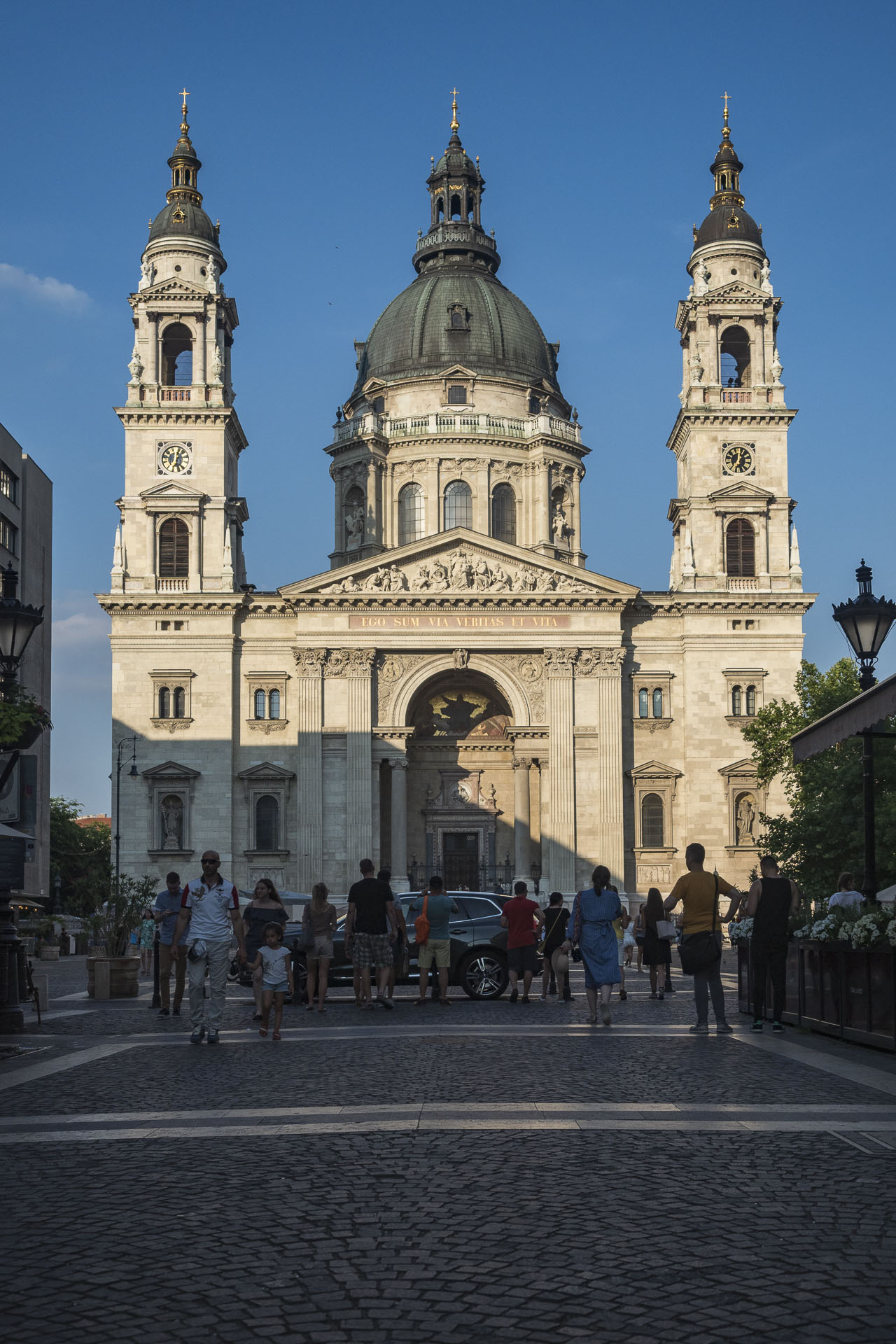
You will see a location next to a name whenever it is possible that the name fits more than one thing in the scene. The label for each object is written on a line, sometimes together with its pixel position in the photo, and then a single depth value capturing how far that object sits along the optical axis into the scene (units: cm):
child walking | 1711
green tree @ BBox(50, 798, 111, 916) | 9138
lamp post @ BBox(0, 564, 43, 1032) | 1750
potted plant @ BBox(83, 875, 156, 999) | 2555
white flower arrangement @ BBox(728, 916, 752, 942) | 1922
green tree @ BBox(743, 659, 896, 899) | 4472
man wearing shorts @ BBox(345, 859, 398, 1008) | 2100
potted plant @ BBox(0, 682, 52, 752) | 1869
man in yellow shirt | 1706
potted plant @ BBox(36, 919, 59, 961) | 5172
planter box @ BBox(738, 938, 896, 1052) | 1519
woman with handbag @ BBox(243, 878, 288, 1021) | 2028
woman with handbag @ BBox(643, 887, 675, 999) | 2473
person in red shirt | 2288
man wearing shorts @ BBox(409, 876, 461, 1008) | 2220
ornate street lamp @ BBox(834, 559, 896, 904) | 1772
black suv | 2422
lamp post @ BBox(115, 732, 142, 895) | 5853
